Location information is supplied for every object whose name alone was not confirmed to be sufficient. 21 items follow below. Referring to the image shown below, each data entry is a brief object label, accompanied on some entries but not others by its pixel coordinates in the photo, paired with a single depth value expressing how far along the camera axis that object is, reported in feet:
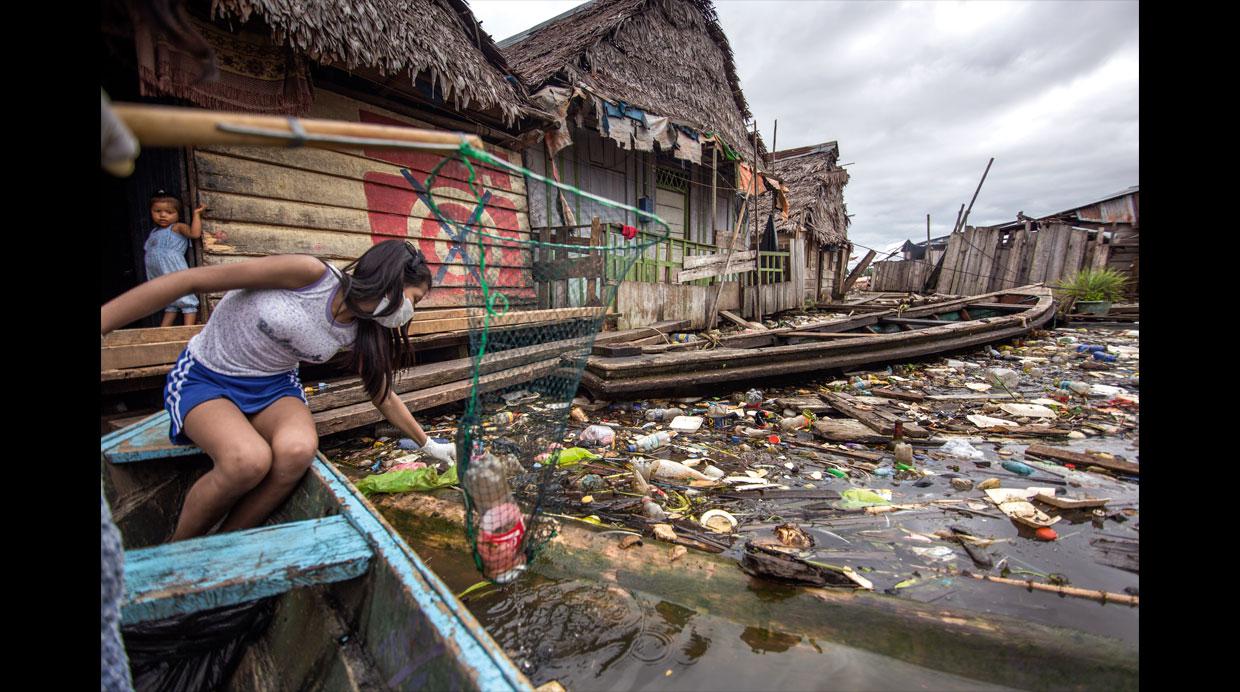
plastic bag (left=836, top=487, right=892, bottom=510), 8.91
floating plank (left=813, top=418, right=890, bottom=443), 12.20
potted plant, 35.96
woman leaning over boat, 5.72
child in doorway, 11.77
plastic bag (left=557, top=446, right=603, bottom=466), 10.64
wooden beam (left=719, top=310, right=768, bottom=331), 26.58
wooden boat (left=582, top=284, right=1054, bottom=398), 14.84
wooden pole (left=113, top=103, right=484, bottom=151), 2.22
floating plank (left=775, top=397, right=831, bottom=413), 14.80
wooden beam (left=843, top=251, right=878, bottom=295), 57.23
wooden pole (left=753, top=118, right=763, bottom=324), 32.83
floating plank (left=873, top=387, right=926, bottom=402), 16.07
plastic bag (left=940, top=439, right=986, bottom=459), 11.35
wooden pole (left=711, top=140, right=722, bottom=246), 28.19
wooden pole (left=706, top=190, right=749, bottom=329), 27.99
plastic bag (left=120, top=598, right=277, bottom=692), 4.24
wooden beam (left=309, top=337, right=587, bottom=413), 7.57
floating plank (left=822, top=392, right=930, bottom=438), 12.53
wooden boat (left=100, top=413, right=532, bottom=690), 3.36
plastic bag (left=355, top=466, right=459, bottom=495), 8.73
